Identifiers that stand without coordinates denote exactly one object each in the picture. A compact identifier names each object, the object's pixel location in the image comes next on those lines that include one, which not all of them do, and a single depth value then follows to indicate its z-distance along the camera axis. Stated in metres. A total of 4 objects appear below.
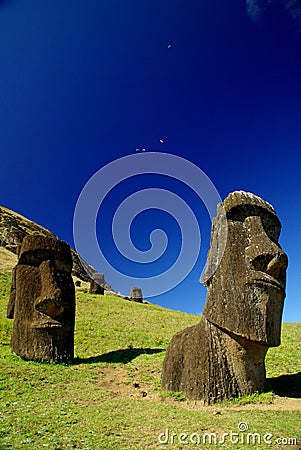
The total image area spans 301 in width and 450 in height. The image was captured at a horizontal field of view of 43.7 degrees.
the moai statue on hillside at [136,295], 42.09
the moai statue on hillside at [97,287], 38.38
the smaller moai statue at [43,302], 12.58
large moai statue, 8.66
